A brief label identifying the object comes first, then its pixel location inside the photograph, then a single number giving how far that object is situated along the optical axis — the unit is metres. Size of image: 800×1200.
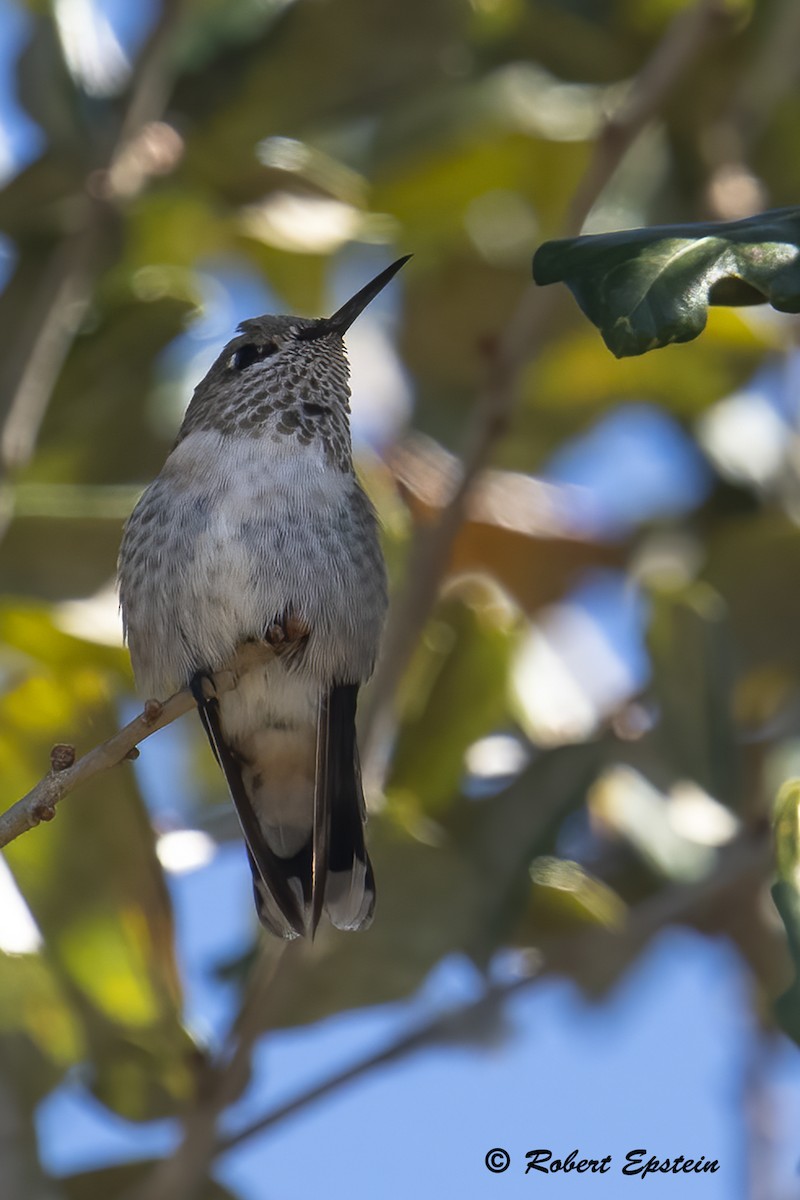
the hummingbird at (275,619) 5.84
